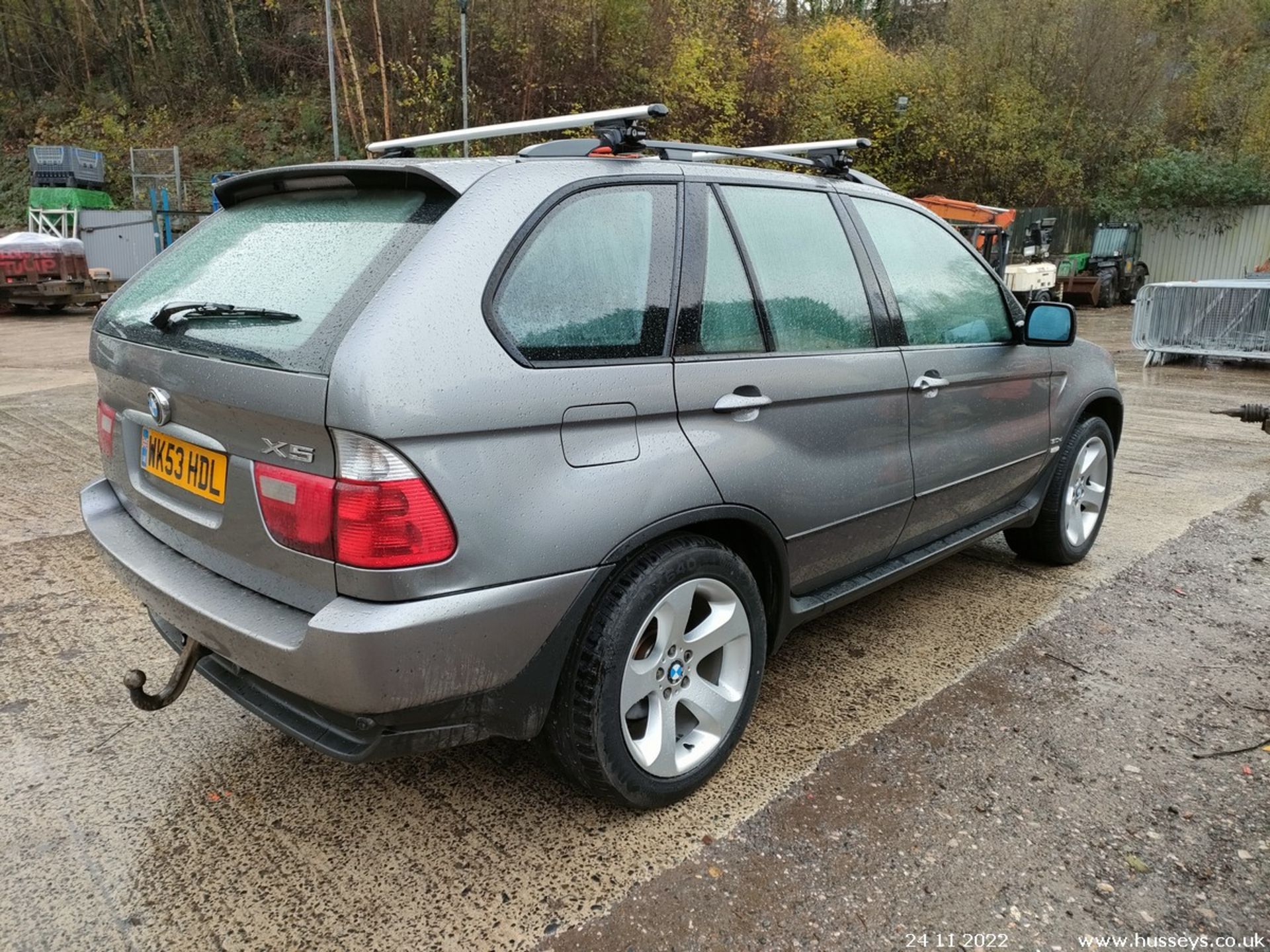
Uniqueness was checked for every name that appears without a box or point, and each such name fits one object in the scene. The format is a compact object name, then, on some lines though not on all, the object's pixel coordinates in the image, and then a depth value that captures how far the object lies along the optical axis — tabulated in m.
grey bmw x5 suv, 1.88
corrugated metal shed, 19.70
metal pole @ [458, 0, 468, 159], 15.48
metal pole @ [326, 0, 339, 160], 16.20
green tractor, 19.84
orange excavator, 15.54
